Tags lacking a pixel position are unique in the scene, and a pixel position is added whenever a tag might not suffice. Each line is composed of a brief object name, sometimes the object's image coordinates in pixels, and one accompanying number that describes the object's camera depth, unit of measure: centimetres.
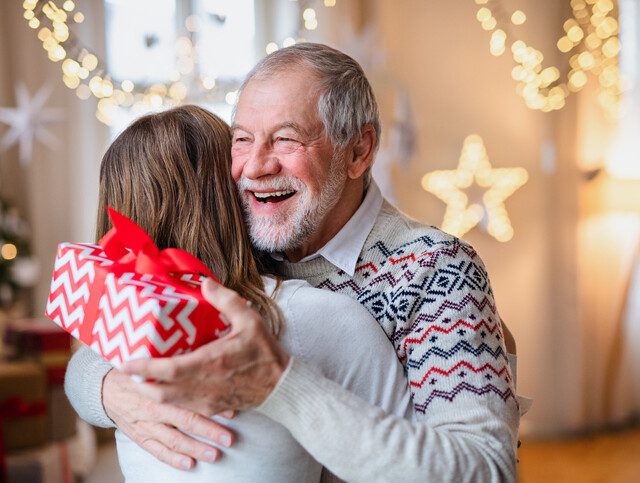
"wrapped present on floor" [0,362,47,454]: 355
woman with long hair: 117
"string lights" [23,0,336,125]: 363
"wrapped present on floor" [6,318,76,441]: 363
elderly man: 108
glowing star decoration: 454
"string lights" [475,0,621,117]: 452
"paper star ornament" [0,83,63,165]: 377
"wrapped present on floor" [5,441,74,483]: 358
